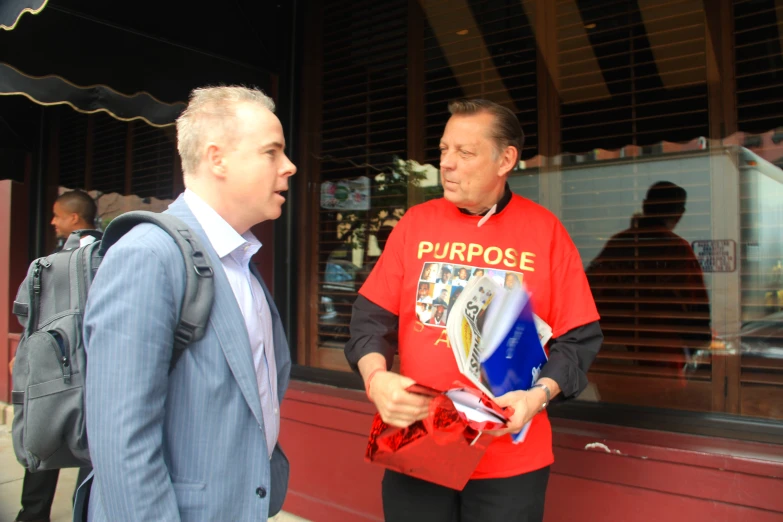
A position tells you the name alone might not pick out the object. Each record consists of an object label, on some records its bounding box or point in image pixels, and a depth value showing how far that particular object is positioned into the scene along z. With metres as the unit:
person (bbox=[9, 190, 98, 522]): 3.24
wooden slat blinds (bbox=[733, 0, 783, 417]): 2.71
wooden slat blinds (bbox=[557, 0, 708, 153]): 2.94
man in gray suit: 1.11
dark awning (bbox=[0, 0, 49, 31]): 2.35
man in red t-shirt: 1.64
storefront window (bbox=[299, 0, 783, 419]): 2.78
